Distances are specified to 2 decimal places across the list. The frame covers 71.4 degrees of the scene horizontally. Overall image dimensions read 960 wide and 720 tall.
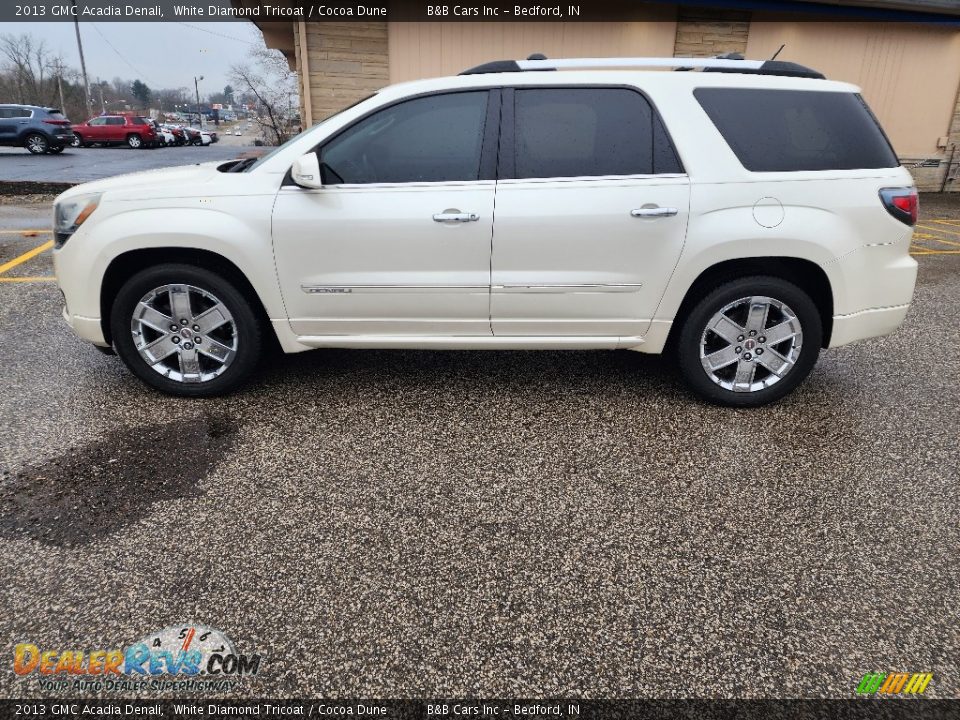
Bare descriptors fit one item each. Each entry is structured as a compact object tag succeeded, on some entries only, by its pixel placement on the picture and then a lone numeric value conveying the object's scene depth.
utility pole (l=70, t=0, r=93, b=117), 41.50
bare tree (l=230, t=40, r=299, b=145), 37.97
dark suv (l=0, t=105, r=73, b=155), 25.27
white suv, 3.58
